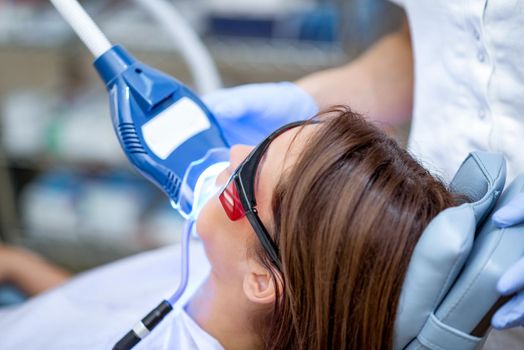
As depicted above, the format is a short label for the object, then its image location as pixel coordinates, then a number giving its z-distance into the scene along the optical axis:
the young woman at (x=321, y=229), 1.05
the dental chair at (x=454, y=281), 0.99
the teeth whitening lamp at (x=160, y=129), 1.18
